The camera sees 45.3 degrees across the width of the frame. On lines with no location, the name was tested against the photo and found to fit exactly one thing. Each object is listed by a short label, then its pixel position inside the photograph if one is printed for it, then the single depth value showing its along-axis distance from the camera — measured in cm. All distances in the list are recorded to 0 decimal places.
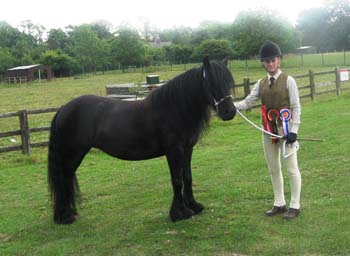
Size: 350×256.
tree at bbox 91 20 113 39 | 11869
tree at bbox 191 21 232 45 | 7792
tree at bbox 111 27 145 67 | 7194
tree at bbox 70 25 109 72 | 7544
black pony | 480
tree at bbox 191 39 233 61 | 5135
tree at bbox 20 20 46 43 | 11193
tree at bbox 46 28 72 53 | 10361
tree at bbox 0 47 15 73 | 7414
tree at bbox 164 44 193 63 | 6706
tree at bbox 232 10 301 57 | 5216
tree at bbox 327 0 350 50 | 6931
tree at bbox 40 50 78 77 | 7425
